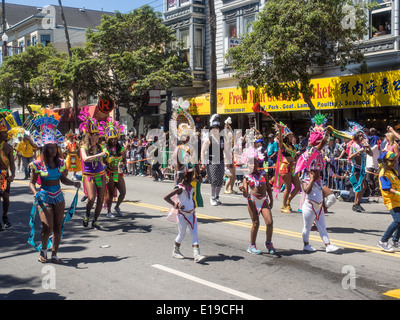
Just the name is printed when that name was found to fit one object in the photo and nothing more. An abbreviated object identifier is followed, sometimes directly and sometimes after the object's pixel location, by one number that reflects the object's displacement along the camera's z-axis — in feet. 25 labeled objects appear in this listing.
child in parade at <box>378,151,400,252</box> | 25.09
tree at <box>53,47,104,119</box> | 92.94
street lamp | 124.12
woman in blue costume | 23.06
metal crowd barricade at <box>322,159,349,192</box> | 47.24
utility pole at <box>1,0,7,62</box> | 127.46
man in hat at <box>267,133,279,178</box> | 45.99
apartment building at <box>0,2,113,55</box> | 154.30
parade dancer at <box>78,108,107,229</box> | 31.17
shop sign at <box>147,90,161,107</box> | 89.04
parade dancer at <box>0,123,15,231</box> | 32.07
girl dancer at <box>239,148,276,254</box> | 24.61
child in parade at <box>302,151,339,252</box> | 25.50
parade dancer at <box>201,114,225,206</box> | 40.70
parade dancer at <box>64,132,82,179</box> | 57.26
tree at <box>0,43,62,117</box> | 124.57
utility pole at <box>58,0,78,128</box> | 100.40
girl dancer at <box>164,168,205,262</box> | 23.93
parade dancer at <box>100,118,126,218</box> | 34.91
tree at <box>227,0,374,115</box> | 54.39
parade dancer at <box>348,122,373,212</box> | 38.99
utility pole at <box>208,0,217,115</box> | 64.54
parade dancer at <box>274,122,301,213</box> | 36.94
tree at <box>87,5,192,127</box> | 86.99
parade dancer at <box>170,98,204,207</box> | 24.76
